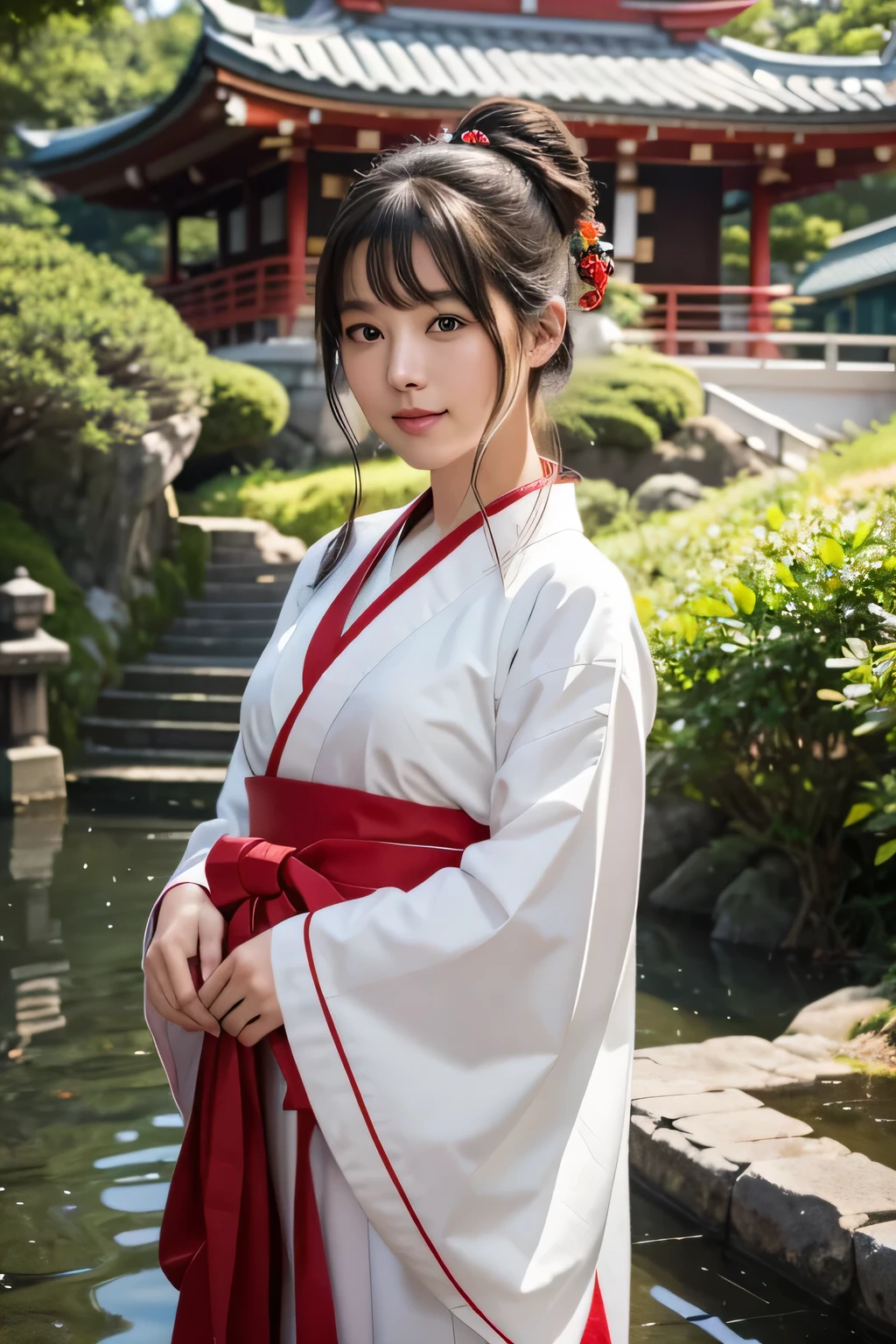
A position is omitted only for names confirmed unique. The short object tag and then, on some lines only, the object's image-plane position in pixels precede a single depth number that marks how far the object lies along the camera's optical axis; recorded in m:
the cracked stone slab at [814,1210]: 2.44
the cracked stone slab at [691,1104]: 2.97
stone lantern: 7.91
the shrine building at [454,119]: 14.76
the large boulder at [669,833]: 6.02
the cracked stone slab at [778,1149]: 2.74
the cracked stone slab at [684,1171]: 2.70
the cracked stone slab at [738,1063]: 3.27
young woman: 1.32
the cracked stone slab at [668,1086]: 3.09
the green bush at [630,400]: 12.91
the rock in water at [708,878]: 5.78
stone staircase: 8.35
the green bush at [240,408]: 12.13
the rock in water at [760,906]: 5.28
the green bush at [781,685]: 4.32
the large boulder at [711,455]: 13.19
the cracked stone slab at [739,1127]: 2.83
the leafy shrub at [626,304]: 14.95
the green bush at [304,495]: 12.03
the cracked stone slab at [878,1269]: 2.32
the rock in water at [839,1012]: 3.96
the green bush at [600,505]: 11.95
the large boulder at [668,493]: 12.34
